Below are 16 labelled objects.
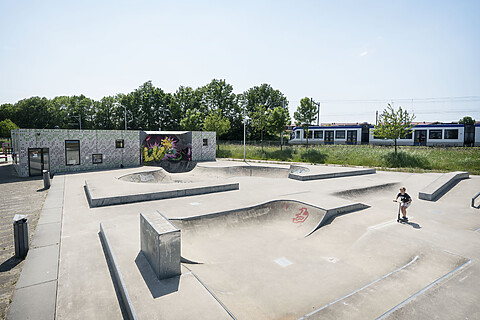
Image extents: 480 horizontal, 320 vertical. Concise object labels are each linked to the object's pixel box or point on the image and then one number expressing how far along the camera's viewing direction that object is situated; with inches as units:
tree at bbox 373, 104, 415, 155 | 1021.8
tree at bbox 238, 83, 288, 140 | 2185.0
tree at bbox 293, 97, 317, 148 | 1282.0
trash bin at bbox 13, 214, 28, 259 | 239.9
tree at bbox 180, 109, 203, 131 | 1822.1
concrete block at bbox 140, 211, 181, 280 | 183.6
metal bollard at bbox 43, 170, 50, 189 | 554.9
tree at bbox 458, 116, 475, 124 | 3063.5
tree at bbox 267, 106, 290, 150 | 1331.2
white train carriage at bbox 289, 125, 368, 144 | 1296.8
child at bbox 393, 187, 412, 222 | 359.0
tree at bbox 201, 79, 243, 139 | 2096.5
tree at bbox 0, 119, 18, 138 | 2011.6
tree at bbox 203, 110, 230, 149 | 1414.9
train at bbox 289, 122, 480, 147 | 1069.8
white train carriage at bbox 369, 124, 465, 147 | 1080.0
